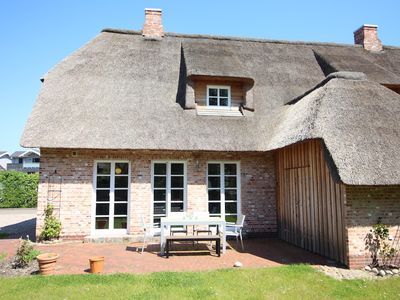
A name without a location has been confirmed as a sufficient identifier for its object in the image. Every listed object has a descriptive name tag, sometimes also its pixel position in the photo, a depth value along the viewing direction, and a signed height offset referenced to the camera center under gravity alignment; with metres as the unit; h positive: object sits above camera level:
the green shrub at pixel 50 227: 9.64 -1.14
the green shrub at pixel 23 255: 7.11 -1.47
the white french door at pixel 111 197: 10.25 -0.28
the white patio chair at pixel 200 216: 8.94 -0.75
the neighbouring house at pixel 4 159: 54.38 +4.82
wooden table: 8.45 -0.87
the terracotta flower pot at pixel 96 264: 6.66 -1.55
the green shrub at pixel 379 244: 7.08 -1.20
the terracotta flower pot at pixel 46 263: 6.51 -1.51
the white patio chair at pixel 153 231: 10.35 -1.35
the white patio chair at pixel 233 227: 8.99 -1.14
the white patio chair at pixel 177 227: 9.05 -1.25
